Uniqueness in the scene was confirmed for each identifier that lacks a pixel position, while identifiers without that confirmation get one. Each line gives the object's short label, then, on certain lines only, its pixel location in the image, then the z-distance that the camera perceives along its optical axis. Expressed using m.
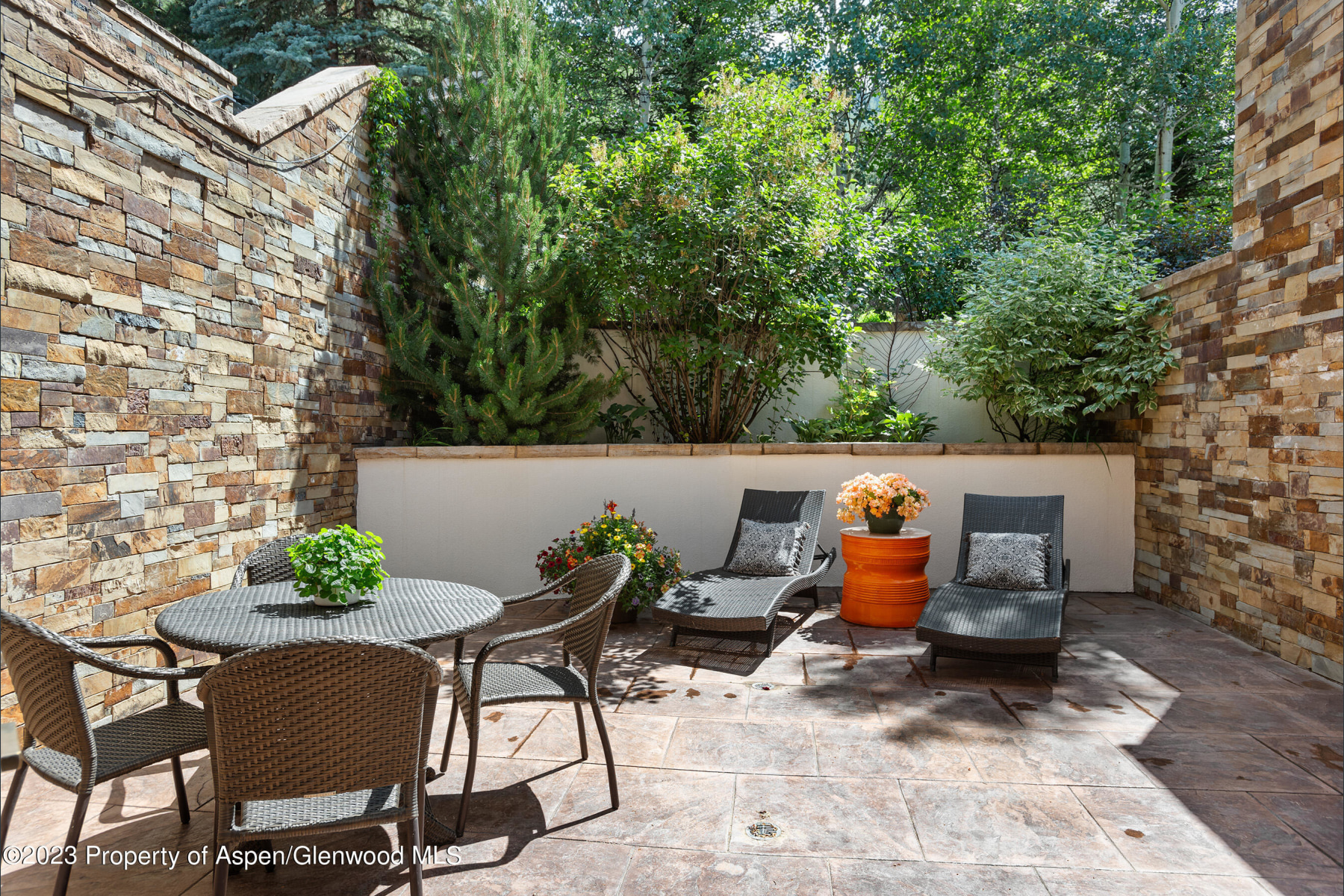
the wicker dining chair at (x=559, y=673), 2.48
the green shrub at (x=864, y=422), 6.53
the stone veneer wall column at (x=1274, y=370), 3.84
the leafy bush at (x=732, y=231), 5.91
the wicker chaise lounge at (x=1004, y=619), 3.87
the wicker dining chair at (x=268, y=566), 3.33
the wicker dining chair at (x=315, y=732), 1.74
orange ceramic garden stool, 5.03
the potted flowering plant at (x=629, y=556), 5.15
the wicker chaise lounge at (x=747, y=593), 4.28
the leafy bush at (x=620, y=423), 6.92
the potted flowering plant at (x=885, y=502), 5.10
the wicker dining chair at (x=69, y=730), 1.95
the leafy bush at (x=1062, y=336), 5.56
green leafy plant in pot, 2.60
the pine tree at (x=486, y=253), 5.92
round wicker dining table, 2.28
